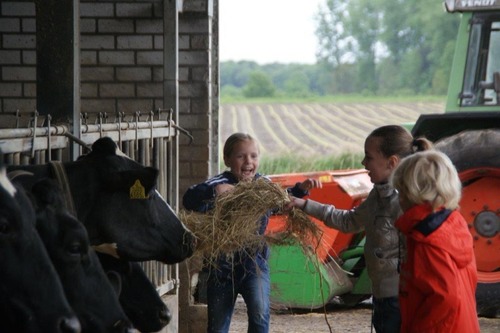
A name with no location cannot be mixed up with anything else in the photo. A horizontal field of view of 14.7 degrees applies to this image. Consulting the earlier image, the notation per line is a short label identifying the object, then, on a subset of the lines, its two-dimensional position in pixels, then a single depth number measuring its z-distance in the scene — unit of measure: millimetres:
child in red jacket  7856
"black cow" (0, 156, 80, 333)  5613
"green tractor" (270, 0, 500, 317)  14880
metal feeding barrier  7912
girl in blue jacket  9897
